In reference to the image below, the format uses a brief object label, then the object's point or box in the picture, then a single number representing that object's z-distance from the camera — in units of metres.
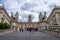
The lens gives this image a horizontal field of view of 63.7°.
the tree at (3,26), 10.88
